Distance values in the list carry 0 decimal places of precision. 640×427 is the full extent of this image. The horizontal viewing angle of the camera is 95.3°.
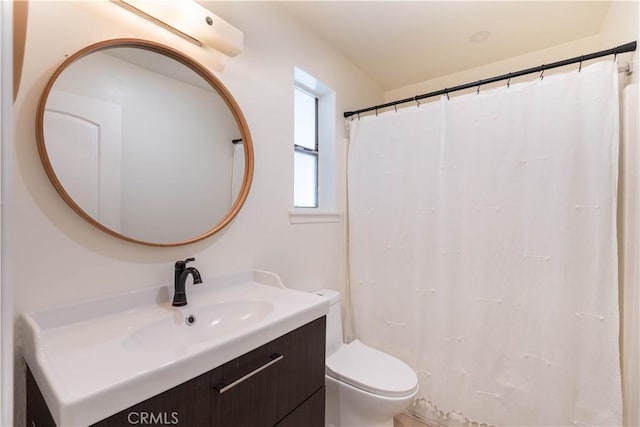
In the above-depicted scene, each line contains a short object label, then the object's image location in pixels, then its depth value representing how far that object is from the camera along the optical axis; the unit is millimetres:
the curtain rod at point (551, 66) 1280
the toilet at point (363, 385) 1367
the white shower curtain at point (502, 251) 1359
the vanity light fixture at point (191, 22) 1052
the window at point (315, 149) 2039
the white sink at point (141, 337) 590
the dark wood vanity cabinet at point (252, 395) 673
